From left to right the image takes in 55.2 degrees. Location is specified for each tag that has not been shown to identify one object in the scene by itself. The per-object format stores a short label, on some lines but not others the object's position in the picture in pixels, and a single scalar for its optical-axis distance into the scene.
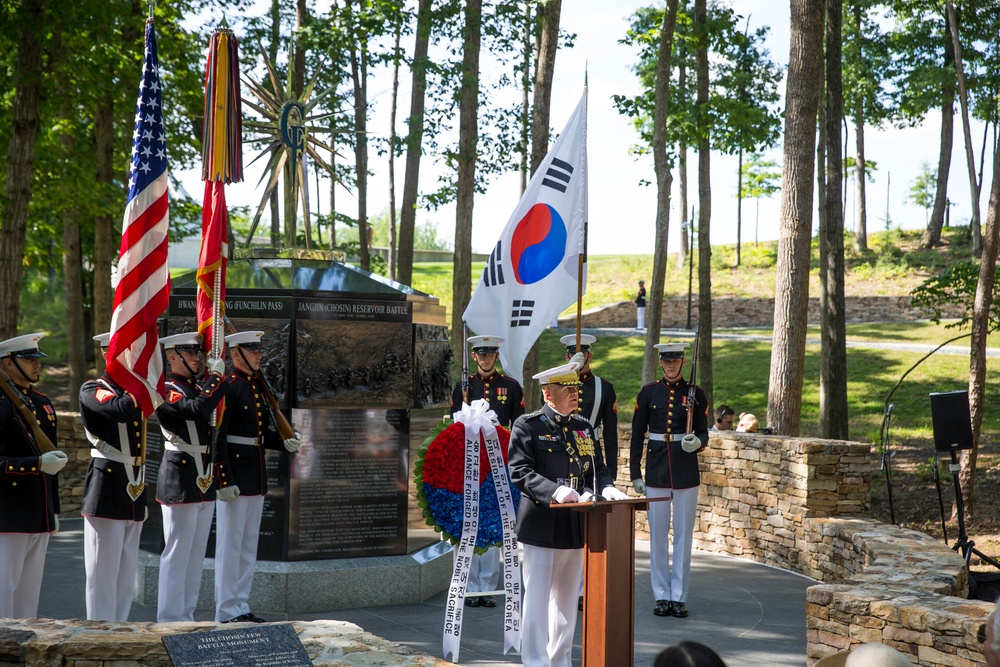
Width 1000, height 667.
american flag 6.45
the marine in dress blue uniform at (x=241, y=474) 6.98
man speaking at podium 5.85
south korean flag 7.80
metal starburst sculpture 8.58
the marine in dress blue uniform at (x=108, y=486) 6.26
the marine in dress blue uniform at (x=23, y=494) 5.85
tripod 8.28
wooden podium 4.97
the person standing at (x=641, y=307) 33.72
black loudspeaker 8.89
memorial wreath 6.89
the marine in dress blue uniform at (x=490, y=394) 8.26
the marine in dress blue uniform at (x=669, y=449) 8.12
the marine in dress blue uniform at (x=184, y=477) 6.67
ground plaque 4.40
